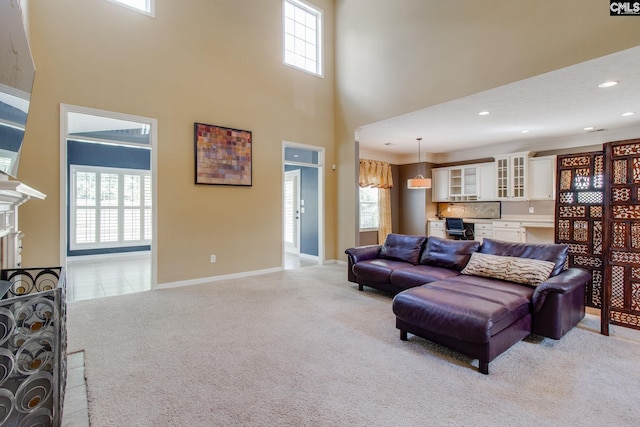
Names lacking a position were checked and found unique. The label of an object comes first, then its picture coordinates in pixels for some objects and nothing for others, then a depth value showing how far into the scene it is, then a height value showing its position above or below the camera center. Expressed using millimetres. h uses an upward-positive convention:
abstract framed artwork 4695 +914
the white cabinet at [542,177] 6480 +749
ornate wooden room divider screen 2826 -150
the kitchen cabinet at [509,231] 6746 -405
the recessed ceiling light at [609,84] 3693 +1554
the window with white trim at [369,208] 8250 +127
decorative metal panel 1394 -753
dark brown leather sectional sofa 2279 -745
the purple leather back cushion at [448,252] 3809 -508
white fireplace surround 1768 -43
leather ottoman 2227 -809
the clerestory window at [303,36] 5844 +3436
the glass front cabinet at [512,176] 6840 +832
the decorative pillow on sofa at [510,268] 3008 -573
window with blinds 6855 +128
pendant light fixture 6824 +654
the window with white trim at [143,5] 4254 +2899
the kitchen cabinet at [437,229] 8094 -430
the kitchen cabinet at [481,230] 7309 -429
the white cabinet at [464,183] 7512 +764
